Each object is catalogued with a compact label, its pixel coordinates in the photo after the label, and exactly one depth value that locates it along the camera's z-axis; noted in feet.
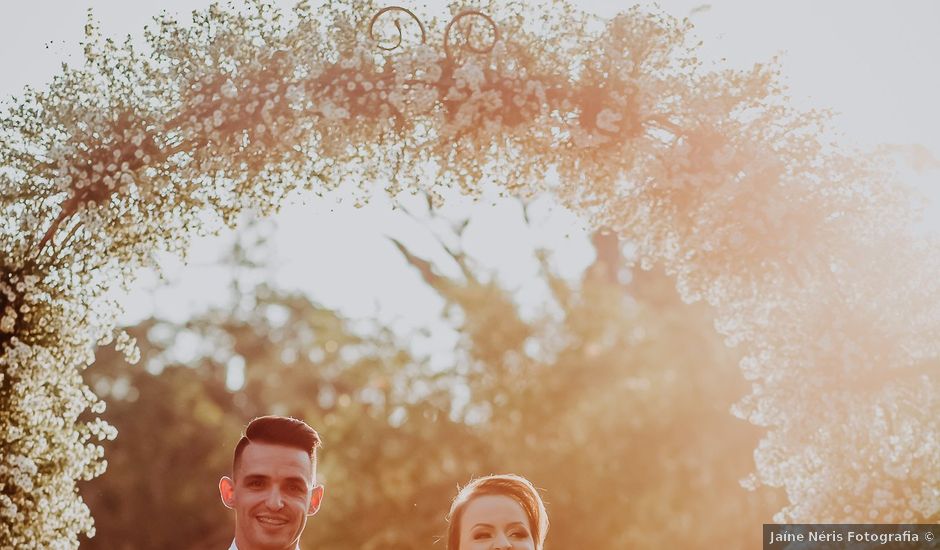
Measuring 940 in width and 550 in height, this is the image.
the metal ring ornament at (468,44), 22.48
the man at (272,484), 16.62
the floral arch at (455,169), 22.38
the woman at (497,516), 17.31
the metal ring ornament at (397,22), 22.50
